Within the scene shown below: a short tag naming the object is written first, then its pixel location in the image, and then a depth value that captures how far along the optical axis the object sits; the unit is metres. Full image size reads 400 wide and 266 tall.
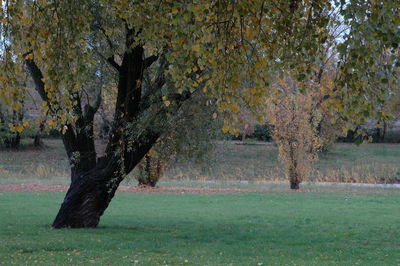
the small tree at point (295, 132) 52.97
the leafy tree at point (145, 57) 11.74
